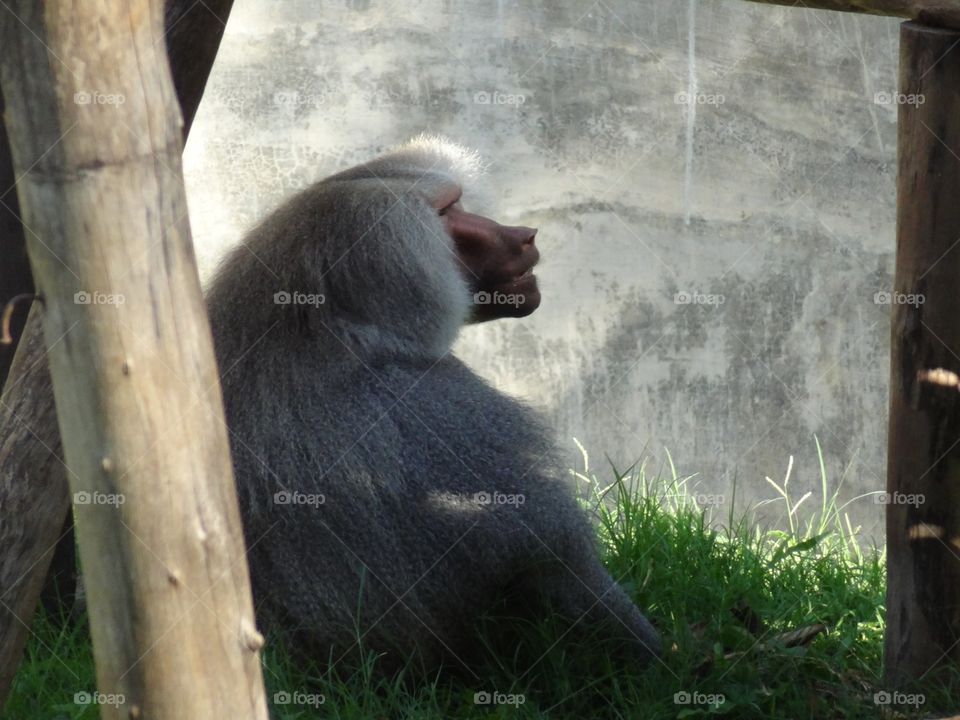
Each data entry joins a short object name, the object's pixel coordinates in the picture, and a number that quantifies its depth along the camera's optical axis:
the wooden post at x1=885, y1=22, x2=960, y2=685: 5.67
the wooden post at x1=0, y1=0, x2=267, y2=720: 3.50
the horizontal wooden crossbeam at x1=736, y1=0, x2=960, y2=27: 5.52
